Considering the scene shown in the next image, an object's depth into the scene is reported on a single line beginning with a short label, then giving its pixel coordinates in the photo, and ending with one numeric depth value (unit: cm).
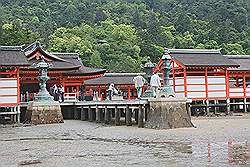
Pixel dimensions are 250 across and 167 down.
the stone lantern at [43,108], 2455
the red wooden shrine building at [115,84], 4128
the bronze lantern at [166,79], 1964
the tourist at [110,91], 2803
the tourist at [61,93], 2909
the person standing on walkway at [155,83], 2067
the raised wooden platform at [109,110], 2100
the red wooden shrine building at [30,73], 2566
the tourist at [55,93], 2816
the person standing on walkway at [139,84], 2272
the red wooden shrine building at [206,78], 3039
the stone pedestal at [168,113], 1925
